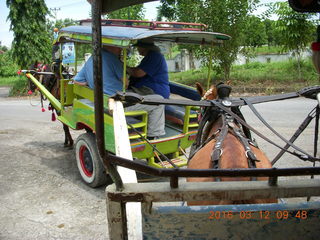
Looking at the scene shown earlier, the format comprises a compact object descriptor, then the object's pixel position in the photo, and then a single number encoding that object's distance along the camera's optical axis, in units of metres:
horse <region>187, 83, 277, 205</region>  2.07
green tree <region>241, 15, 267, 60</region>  13.37
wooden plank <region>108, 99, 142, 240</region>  1.72
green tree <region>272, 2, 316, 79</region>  12.98
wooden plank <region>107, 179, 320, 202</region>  1.49
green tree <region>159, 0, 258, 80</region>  12.77
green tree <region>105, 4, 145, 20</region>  11.01
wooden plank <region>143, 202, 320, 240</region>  1.53
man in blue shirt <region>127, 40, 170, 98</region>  4.86
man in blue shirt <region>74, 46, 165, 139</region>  4.28
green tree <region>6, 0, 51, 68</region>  17.00
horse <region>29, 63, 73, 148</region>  6.56
